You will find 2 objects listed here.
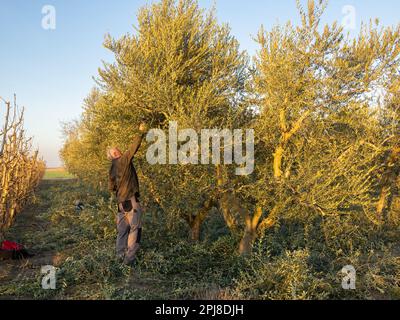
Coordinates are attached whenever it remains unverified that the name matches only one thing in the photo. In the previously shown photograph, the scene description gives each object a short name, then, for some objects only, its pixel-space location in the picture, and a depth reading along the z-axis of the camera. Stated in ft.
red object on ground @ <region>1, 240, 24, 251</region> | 27.14
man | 23.36
